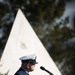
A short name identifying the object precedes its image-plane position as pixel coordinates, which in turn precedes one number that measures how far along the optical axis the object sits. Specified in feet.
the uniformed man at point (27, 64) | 35.60
